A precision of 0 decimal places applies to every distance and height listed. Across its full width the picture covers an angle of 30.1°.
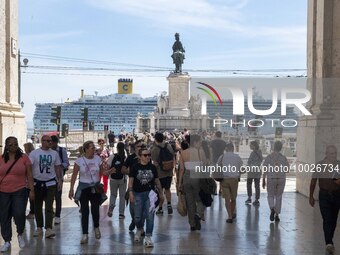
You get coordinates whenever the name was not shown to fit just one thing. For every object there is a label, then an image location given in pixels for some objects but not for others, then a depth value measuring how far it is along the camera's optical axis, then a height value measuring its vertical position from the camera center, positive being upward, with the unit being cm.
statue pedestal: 6650 +276
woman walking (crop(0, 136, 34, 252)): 877 -95
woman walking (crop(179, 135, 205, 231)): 1051 -104
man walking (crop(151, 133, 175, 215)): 1253 -81
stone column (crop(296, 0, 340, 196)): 1480 +80
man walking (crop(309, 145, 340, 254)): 879 -112
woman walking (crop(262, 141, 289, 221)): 1159 -106
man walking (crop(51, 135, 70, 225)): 1076 -78
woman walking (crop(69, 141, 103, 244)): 952 -97
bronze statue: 6988 +732
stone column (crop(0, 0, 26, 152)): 1412 +107
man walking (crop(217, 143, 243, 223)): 1170 -116
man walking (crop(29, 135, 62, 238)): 980 -93
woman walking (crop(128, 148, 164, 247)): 930 -100
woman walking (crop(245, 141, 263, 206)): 1424 -113
